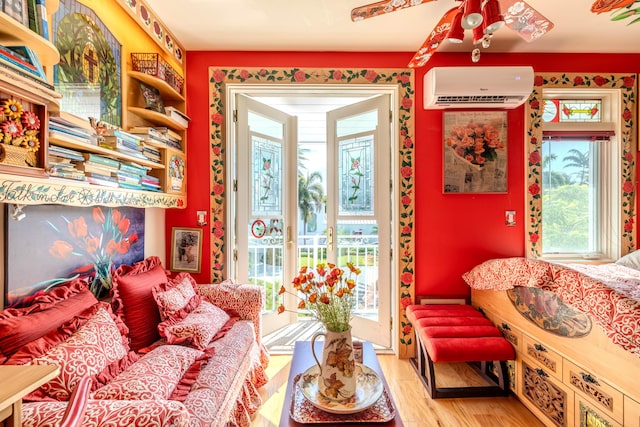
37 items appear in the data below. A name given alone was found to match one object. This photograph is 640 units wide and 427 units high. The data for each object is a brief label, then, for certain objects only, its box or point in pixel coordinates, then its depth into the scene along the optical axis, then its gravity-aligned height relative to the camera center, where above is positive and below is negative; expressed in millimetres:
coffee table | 1146 -819
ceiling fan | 1342 +1006
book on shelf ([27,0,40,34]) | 1115 +763
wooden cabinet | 1356 -898
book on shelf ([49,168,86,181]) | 1265 +181
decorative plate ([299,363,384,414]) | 1167 -777
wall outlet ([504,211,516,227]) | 2605 -46
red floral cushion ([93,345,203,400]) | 1097 -686
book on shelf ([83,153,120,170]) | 1468 +286
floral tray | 1145 -816
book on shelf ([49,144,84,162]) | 1276 +282
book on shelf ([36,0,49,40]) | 1136 +775
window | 2701 +309
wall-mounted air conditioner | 2311 +1051
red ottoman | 1870 -872
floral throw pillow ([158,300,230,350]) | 1617 -668
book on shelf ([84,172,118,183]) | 1483 +202
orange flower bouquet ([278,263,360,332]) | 1231 -362
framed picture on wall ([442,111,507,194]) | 2566 +570
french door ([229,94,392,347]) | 2721 +118
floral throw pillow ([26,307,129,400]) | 1061 -568
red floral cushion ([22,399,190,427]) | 883 -631
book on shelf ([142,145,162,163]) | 1965 +425
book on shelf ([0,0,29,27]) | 1011 +737
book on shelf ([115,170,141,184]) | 1680 +223
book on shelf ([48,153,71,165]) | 1271 +245
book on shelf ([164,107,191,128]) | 2221 +787
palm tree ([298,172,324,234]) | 6223 +392
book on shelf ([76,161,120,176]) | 1443 +237
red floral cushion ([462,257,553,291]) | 1797 -431
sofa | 990 -641
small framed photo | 2574 -317
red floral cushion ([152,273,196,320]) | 1738 -525
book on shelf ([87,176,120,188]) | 1475 +170
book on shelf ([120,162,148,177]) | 1715 +278
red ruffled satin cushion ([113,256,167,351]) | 1631 -538
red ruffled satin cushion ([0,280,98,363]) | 1072 -422
